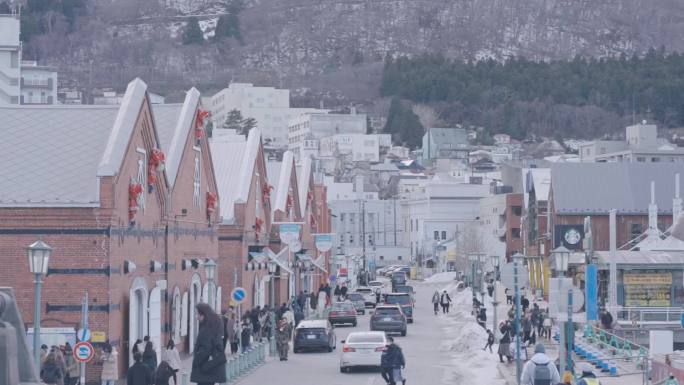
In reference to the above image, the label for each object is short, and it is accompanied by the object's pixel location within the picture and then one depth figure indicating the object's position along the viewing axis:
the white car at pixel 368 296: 78.93
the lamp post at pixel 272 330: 45.19
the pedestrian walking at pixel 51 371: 27.62
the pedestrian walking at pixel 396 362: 31.95
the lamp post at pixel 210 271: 37.78
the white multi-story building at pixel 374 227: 167.12
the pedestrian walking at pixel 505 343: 40.50
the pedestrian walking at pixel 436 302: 74.06
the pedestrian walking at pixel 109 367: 31.23
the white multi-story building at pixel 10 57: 112.31
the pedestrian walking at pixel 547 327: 52.46
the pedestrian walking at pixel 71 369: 30.38
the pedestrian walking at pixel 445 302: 74.69
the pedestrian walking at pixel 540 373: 22.52
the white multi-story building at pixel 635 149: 130.12
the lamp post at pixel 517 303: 33.03
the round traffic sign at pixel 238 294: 38.75
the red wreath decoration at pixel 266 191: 60.41
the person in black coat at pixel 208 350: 18.67
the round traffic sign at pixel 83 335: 27.43
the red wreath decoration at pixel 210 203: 46.38
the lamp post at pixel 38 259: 22.93
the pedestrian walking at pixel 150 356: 29.77
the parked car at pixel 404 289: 75.79
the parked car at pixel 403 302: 63.99
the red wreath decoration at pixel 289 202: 68.45
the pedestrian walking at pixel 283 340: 42.91
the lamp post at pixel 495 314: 44.72
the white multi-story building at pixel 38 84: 130.62
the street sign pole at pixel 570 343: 31.56
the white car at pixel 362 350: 37.78
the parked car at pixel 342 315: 61.28
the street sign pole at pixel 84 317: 27.20
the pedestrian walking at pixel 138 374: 25.38
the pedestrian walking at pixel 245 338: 42.66
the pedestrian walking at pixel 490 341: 44.94
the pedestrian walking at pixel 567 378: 24.81
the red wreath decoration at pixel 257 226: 57.16
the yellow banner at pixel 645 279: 54.84
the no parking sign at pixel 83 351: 25.67
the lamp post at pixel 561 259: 30.05
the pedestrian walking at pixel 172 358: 31.33
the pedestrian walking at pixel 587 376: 22.06
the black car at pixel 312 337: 45.53
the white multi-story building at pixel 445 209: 161.50
